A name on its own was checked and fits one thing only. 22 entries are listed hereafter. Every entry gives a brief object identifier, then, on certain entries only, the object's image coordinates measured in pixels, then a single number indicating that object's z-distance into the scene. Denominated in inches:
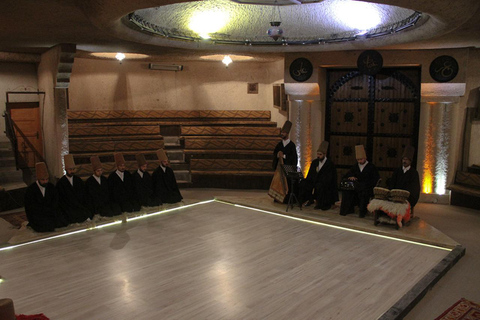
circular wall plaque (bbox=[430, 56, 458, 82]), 363.3
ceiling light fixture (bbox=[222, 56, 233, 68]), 437.7
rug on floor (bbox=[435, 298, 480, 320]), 180.3
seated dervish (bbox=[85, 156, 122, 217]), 309.6
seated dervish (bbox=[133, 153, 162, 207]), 335.0
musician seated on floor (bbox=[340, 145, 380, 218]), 317.4
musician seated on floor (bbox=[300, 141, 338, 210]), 342.0
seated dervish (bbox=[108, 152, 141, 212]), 321.7
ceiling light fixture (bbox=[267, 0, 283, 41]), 272.2
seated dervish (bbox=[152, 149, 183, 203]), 348.5
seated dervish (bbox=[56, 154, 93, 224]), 295.7
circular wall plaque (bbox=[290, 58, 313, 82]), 408.5
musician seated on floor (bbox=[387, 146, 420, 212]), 310.0
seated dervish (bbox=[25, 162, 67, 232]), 279.0
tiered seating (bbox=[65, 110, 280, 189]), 444.5
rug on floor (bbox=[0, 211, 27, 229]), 318.8
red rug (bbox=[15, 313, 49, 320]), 129.9
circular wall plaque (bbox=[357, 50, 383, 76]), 379.2
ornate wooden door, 398.9
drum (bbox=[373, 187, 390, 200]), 291.4
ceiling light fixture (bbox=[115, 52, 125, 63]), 425.5
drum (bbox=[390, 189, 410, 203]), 284.4
